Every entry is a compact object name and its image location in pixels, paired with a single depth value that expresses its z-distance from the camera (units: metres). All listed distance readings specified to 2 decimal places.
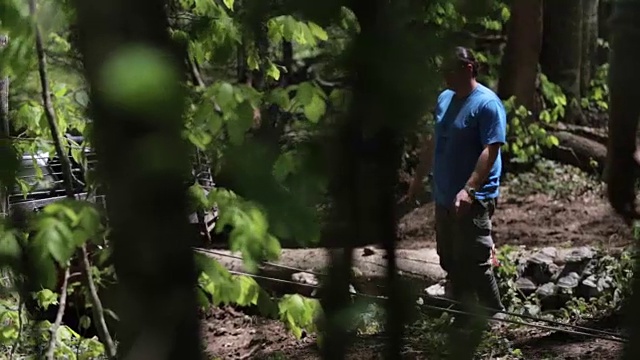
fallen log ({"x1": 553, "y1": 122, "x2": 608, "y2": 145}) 23.45
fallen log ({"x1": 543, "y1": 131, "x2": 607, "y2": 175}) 22.31
